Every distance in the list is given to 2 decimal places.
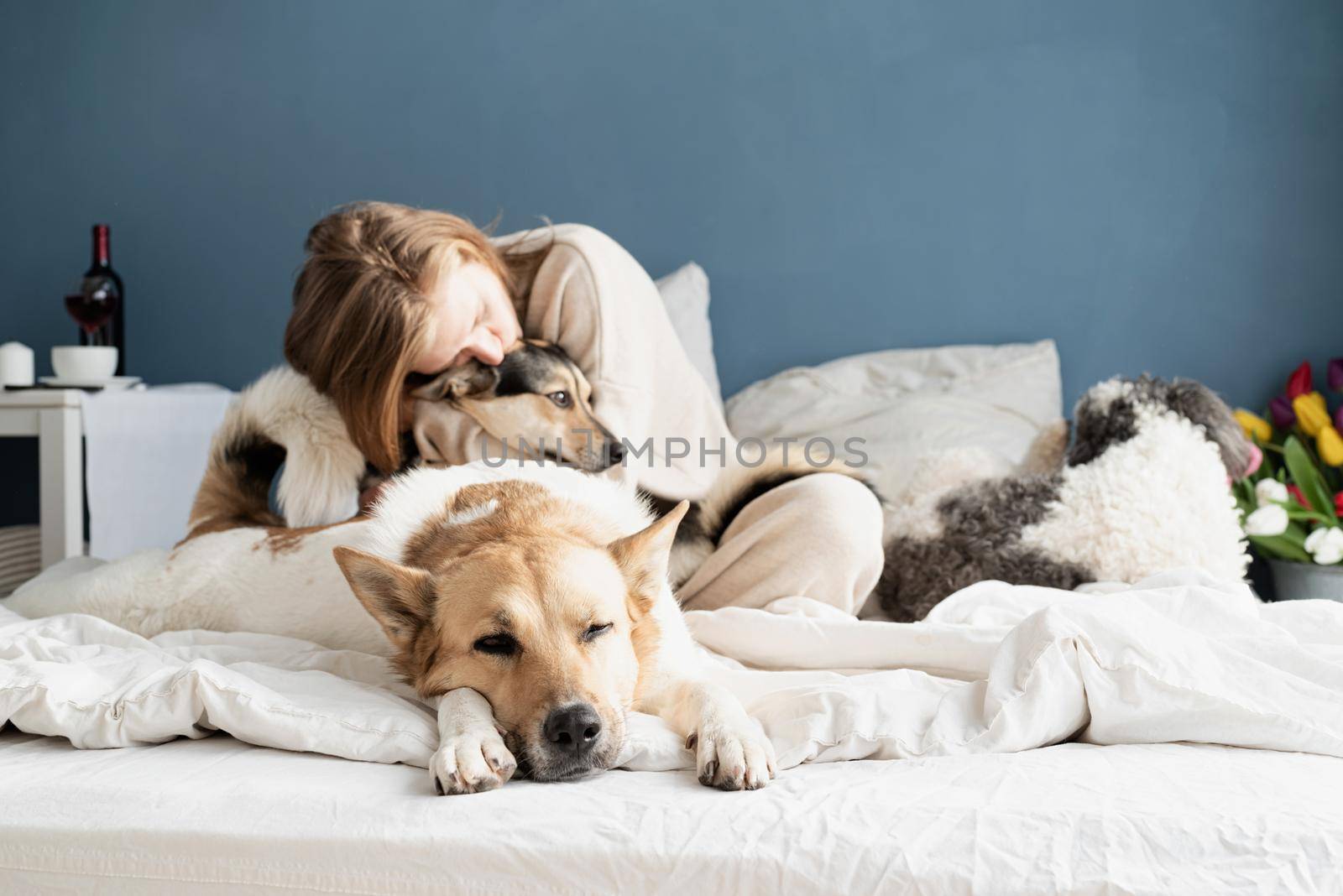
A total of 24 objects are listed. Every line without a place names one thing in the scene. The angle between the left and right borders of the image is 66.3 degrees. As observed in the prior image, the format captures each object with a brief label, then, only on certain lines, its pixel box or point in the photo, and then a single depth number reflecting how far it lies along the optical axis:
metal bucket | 2.42
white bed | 0.90
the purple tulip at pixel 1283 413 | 2.67
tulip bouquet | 2.40
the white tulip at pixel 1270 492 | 2.43
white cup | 2.66
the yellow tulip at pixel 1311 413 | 2.61
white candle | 2.63
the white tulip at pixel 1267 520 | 2.38
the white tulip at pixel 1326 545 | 2.39
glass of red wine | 2.83
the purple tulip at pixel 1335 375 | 2.64
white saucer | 2.67
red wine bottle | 2.84
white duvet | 1.11
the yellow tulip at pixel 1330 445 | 2.56
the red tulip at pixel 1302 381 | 2.66
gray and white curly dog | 1.91
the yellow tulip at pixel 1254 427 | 2.68
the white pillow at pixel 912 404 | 2.40
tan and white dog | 1.07
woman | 1.78
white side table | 2.51
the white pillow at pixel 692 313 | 2.75
